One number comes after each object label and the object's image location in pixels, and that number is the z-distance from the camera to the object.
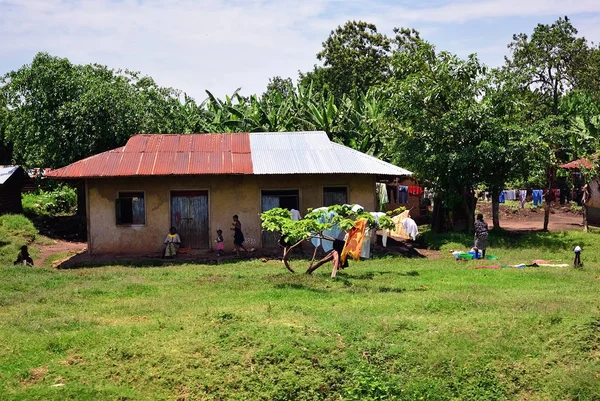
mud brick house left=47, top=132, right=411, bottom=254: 20.08
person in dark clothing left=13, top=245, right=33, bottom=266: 17.30
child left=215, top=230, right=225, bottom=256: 20.03
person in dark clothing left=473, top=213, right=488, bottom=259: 17.94
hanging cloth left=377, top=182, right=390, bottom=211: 27.41
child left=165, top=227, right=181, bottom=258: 19.77
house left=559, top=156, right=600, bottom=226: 24.28
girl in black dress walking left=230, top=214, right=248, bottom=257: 19.70
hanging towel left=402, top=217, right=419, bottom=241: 21.47
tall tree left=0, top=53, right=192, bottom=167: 24.98
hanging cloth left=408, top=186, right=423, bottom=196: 27.70
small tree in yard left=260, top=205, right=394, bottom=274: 14.15
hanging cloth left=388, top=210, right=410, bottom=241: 21.89
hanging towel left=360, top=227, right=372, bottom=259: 16.78
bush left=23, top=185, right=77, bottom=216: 30.30
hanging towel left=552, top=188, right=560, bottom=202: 35.41
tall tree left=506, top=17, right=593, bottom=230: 35.09
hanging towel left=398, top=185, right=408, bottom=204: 28.01
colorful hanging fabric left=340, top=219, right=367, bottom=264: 14.70
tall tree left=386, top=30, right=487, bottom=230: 21.83
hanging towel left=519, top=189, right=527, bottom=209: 35.06
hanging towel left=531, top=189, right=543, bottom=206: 34.66
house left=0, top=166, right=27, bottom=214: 26.67
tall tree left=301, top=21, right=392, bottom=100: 48.09
